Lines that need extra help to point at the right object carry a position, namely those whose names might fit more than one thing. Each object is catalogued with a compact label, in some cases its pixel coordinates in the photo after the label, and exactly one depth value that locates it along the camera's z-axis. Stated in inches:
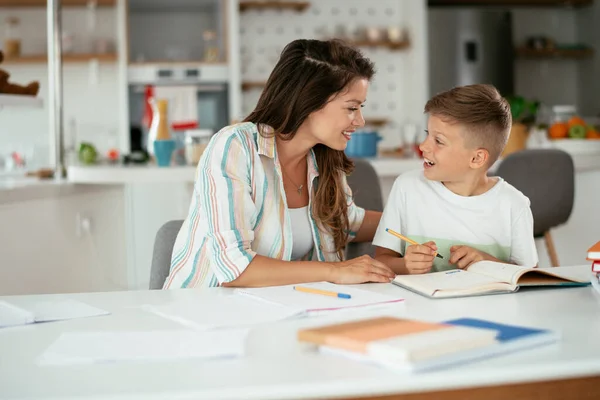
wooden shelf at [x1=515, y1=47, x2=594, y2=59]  281.9
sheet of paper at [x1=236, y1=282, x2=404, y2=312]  49.1
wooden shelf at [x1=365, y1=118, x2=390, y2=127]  269.3
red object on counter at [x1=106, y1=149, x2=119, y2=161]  181.5
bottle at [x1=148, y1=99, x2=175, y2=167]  147.7
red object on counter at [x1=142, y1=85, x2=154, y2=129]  245.0
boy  75.0
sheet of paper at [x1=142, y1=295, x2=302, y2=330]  44.8
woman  66.4
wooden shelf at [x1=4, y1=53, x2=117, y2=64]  246.8
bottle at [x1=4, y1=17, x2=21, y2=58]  247.3
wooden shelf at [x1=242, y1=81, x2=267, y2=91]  253.5
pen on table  52.1
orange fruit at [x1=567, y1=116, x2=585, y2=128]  161.3
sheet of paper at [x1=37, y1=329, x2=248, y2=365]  37.5
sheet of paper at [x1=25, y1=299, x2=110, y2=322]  48.7
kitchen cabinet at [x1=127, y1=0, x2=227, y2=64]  256.1
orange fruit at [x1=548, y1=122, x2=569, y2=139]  160.7
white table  32.5
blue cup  147.5
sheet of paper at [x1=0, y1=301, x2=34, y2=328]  47.1
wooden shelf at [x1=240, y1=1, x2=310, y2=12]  252.7
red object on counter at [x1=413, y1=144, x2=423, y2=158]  155.8
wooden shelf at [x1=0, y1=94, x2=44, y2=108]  108.6
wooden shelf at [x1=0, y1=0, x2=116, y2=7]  251.1
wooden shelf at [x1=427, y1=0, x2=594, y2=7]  279.4
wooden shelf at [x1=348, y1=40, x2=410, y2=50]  262.4
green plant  155.3
